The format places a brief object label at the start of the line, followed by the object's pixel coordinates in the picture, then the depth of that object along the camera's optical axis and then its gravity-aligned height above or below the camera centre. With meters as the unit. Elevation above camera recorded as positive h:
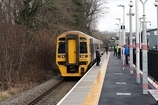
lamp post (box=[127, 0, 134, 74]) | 18.91 +1.45
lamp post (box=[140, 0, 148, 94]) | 12.02 -0.94
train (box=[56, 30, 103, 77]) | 22.16 -0.43
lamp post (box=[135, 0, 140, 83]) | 15.19 +0.22
